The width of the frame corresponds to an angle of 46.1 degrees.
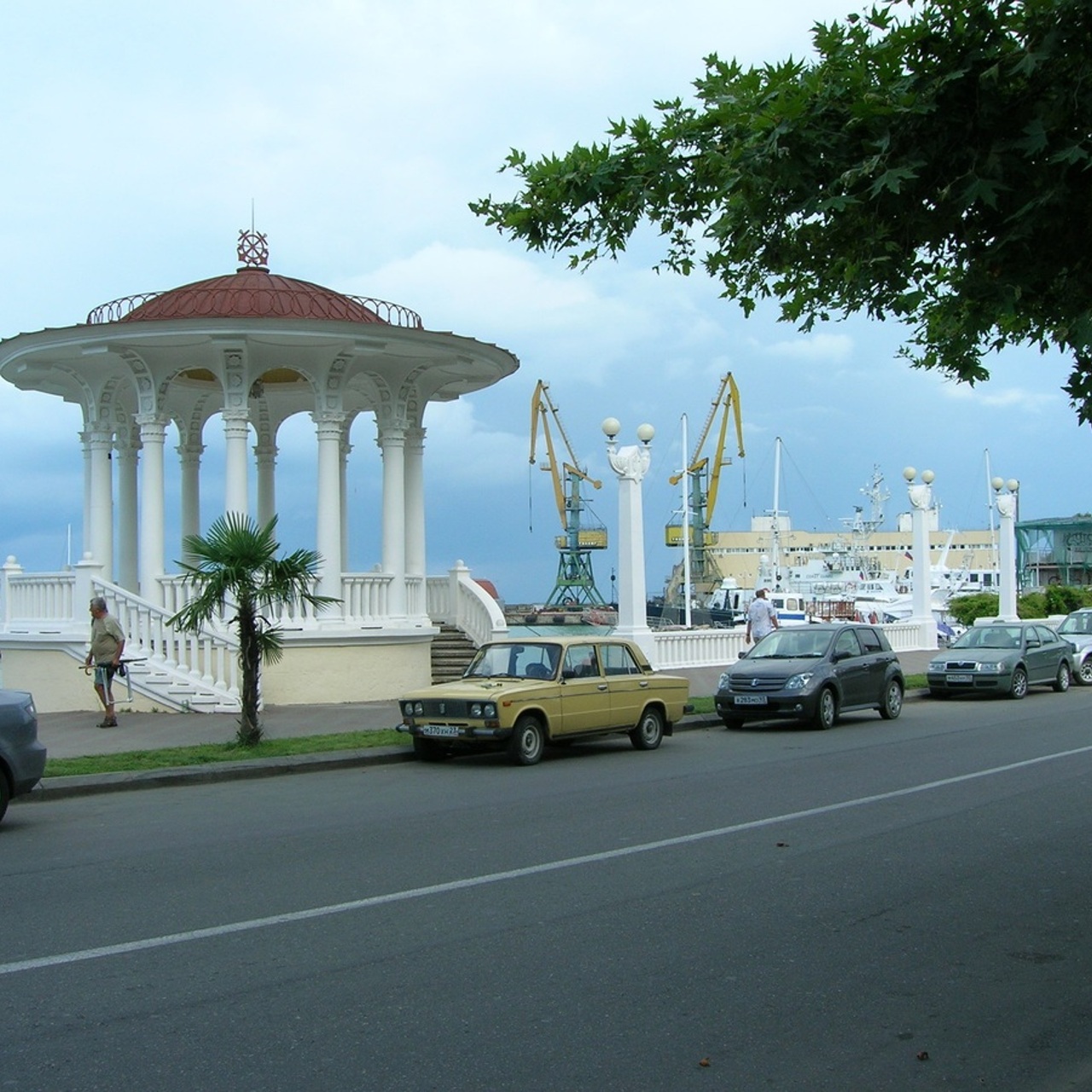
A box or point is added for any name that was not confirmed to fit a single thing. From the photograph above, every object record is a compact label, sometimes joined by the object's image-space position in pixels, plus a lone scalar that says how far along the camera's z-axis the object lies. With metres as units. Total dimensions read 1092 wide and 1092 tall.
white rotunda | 20.31
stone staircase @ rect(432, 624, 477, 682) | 23.98
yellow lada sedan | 14.96
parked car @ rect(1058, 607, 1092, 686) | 28.61
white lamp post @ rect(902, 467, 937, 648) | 36.61
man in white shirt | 25.61
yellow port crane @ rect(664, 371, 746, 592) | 97.38
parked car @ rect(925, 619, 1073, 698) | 24.89
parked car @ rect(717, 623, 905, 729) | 19.59
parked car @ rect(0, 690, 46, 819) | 10.59
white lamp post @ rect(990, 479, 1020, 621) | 40.50
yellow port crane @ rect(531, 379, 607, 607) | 103.75
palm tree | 15.03
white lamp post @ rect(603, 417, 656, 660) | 24.95
